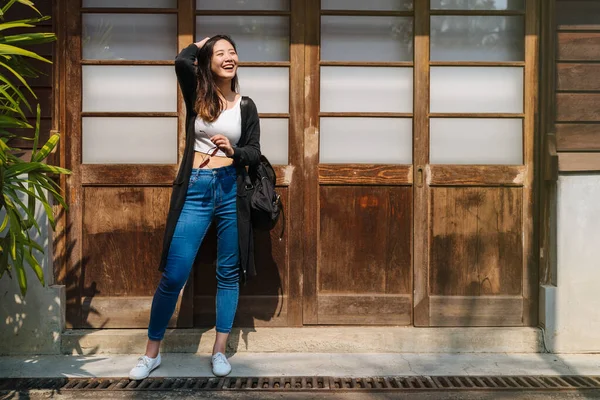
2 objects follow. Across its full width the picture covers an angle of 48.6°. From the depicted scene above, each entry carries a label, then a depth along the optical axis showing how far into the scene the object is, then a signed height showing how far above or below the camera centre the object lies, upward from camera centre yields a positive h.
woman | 3.73 +0.04
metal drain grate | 3.67 -1.07
